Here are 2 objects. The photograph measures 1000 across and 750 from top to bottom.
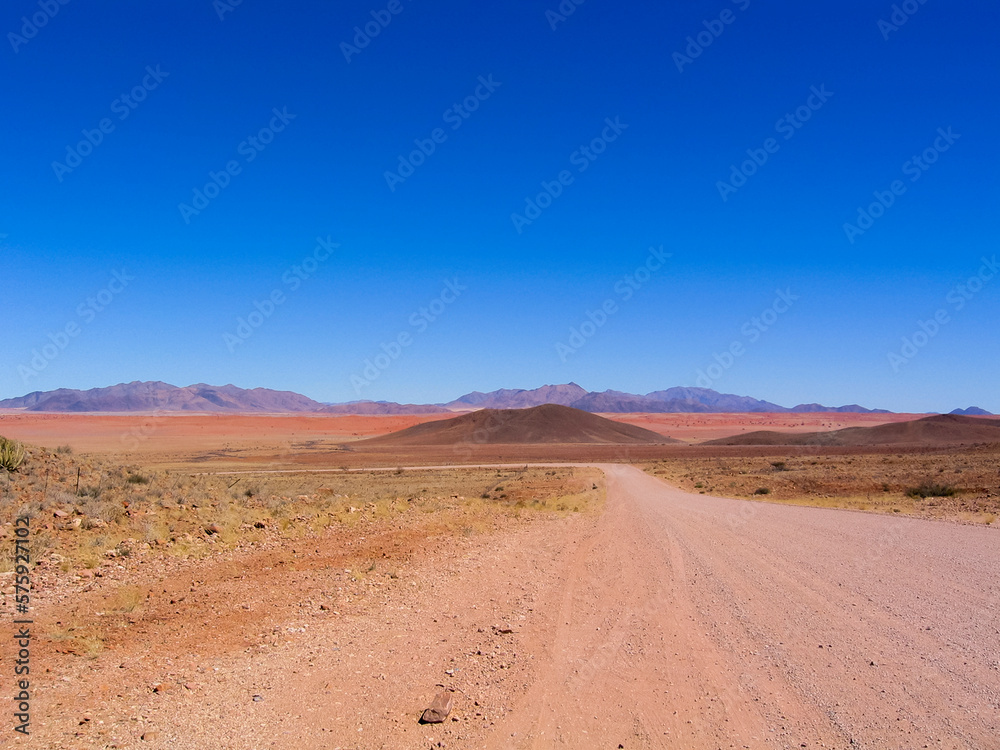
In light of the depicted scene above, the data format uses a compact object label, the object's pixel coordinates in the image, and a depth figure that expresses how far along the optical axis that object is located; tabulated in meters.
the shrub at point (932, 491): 25.59
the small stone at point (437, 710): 5.43
